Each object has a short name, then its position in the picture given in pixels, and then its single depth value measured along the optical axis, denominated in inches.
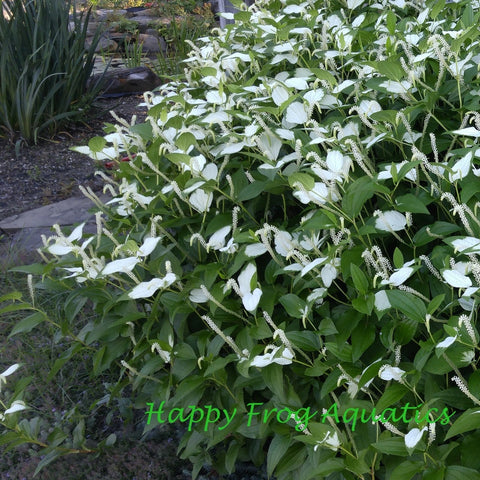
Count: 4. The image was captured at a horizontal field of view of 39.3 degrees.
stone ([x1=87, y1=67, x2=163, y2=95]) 242.1
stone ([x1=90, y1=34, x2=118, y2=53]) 315.6
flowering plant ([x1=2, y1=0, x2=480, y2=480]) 45.3
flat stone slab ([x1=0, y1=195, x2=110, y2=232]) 151.9
